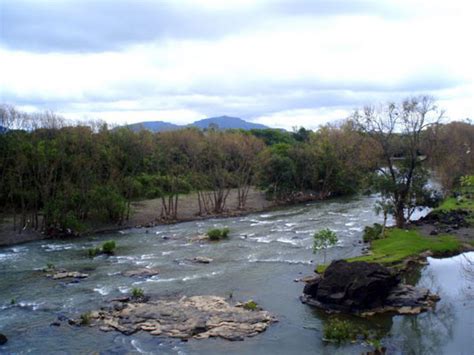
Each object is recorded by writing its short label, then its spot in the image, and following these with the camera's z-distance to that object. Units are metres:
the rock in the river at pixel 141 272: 42.16
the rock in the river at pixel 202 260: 46.47
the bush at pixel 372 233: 53.03
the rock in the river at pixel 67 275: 41.78
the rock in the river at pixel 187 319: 29.67
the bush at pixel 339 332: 27.97
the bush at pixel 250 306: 33.28
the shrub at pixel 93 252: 49.94
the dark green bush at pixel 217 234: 57.03
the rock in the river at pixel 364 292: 33.00
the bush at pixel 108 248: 50.88
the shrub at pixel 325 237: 42.44
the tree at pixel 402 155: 57.66
